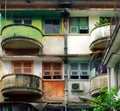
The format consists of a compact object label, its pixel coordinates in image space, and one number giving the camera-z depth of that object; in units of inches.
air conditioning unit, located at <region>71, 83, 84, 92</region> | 1119.0
